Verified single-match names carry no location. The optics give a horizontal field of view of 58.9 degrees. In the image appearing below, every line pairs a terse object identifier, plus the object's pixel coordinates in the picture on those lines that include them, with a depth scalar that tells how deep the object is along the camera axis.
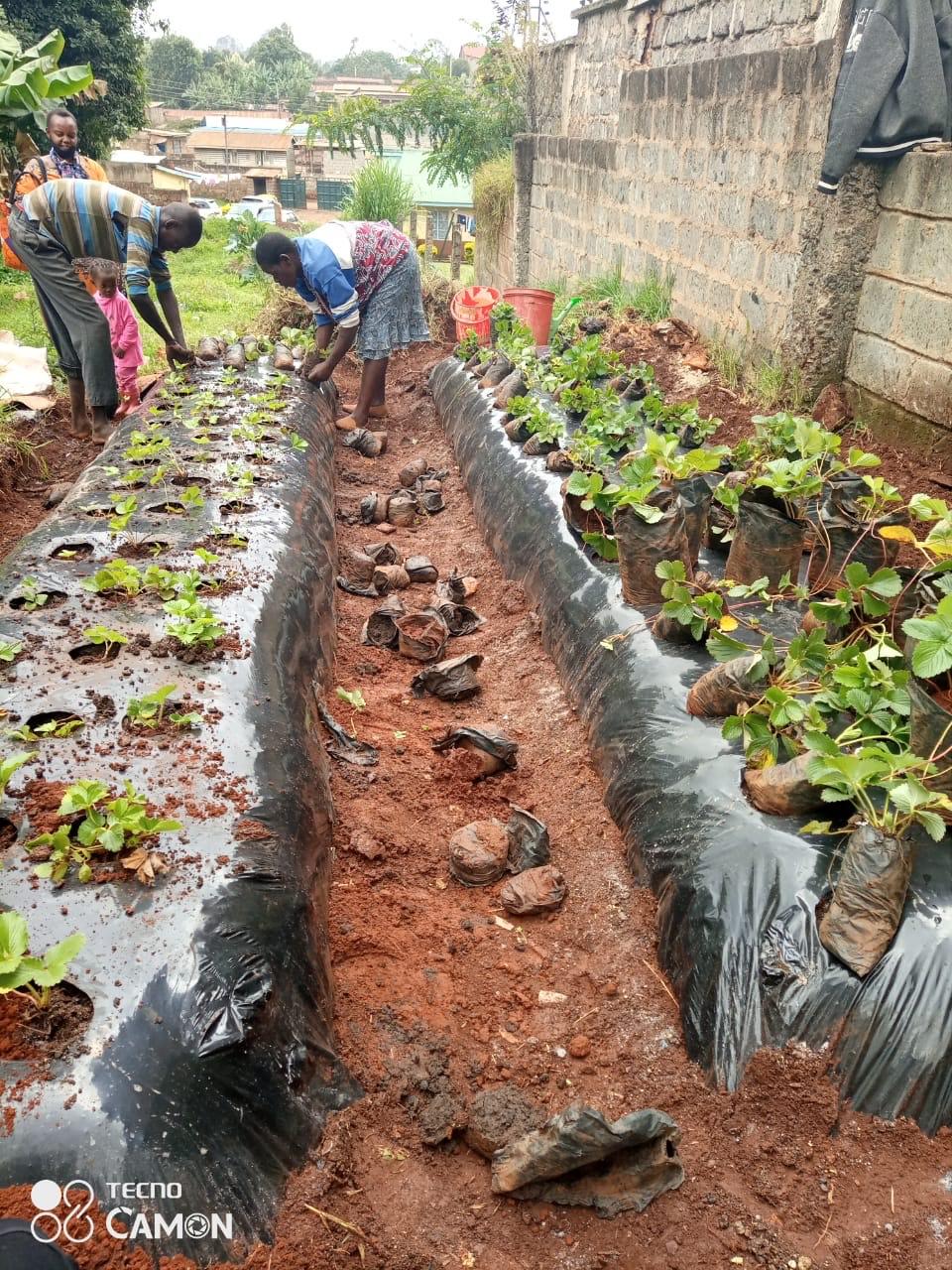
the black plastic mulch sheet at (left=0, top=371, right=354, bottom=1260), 1.54
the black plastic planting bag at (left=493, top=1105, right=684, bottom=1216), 1.72
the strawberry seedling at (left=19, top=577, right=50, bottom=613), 2.95
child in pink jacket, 5.94
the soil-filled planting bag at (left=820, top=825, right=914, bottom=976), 1.79
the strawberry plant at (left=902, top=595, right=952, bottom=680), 1.84
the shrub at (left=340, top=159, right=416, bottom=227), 12.38
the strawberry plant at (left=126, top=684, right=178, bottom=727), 2.38
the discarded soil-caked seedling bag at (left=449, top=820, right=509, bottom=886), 2.74
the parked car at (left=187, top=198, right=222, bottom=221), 24.12
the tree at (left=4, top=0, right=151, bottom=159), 14.99
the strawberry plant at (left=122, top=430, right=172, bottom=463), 4.39
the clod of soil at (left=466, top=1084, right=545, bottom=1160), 1.92
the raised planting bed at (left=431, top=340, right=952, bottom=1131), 1.82
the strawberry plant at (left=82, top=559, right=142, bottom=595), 3.00
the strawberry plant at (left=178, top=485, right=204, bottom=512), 3.83
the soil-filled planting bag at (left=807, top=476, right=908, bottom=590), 2.76
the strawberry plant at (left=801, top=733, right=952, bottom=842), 1.76
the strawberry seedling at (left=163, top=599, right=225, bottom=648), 2.75
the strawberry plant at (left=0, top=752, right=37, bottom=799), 1.95
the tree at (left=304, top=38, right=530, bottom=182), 13.17
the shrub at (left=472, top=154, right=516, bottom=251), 12.21
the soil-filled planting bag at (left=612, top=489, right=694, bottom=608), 3.06
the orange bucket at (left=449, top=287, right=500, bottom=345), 8.77
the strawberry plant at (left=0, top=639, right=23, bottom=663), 2.59
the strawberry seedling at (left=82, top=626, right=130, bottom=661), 2.63
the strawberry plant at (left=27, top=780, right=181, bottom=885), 1.90
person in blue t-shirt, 5.94
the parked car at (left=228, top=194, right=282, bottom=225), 24.00
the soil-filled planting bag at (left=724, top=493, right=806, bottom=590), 3.03
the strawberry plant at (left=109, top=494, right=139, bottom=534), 3.52
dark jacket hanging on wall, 4.42
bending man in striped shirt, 5.59
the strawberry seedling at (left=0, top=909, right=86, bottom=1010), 1.52
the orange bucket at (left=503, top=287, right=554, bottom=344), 8.55
